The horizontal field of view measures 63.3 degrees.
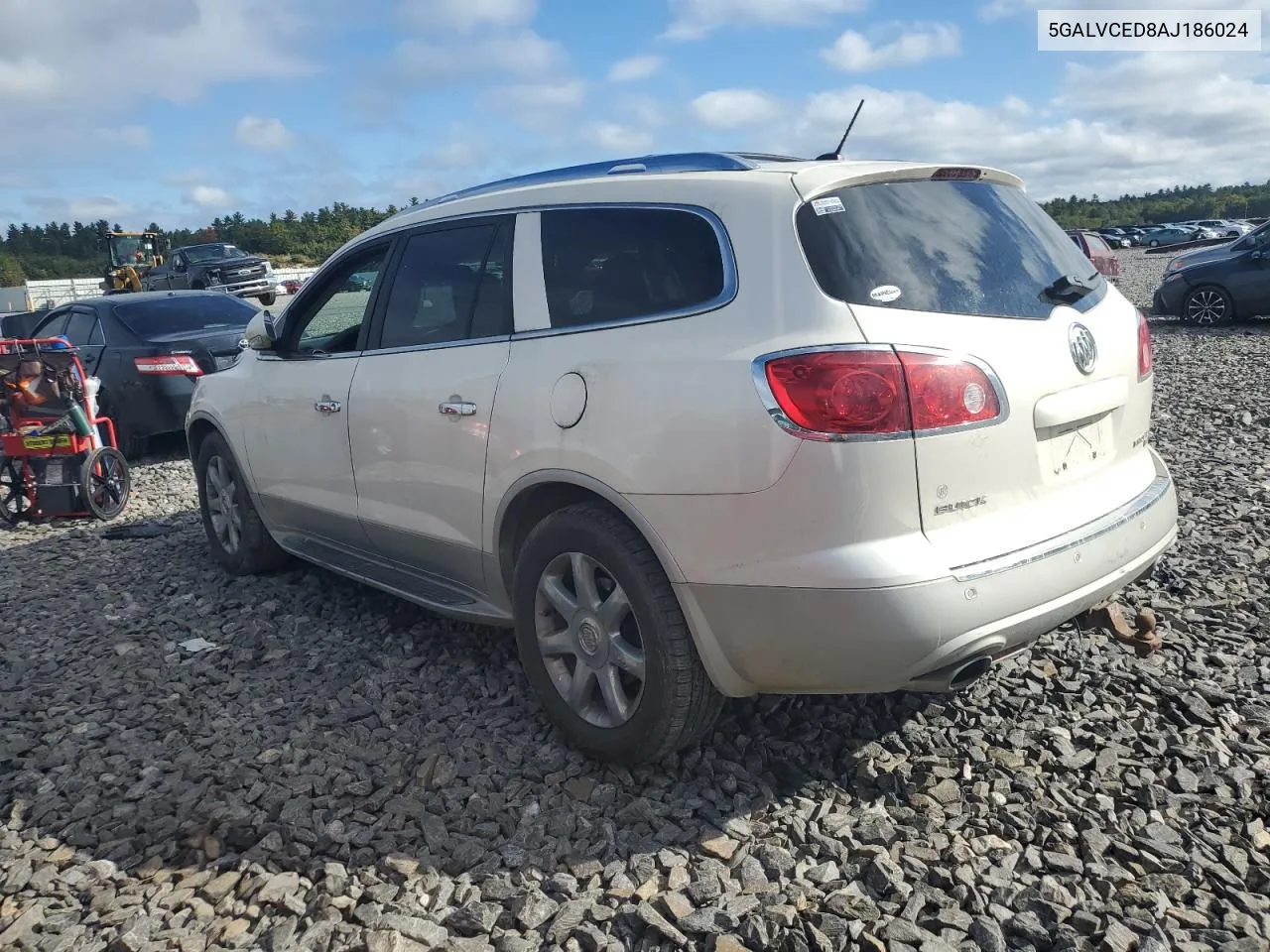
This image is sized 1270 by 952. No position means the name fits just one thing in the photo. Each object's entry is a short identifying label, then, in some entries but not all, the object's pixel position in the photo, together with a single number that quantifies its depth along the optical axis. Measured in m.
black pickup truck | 33.53
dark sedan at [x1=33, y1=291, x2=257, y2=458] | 9.26
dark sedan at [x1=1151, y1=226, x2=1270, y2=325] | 14.86
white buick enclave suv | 2.65
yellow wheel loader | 34.69
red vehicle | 19.56
